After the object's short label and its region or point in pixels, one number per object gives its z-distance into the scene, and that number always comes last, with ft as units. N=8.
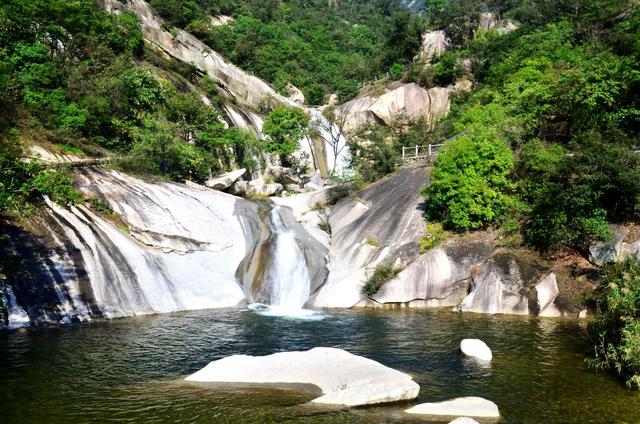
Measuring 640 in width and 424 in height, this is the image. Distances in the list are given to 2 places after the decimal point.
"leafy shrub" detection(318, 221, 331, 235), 113.13
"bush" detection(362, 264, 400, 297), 86.33
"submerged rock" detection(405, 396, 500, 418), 36.47
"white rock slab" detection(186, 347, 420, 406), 39.45
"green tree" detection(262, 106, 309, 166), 164.86
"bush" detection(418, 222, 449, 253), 90.17
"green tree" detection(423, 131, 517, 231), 90.84
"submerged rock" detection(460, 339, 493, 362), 51.56
